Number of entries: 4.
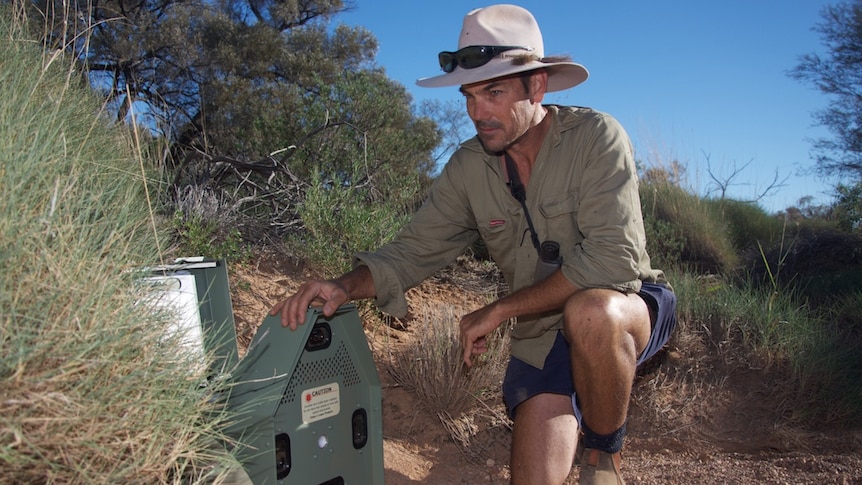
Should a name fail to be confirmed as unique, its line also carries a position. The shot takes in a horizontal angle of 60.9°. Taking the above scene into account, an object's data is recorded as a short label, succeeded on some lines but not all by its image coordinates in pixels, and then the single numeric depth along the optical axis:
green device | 2.26
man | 2.58
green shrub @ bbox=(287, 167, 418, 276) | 4.63
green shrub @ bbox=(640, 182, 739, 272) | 7.18
